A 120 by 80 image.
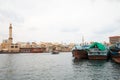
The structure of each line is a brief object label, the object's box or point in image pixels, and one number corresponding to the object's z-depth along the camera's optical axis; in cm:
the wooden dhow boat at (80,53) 2979
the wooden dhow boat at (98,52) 2651
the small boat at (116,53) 2121
